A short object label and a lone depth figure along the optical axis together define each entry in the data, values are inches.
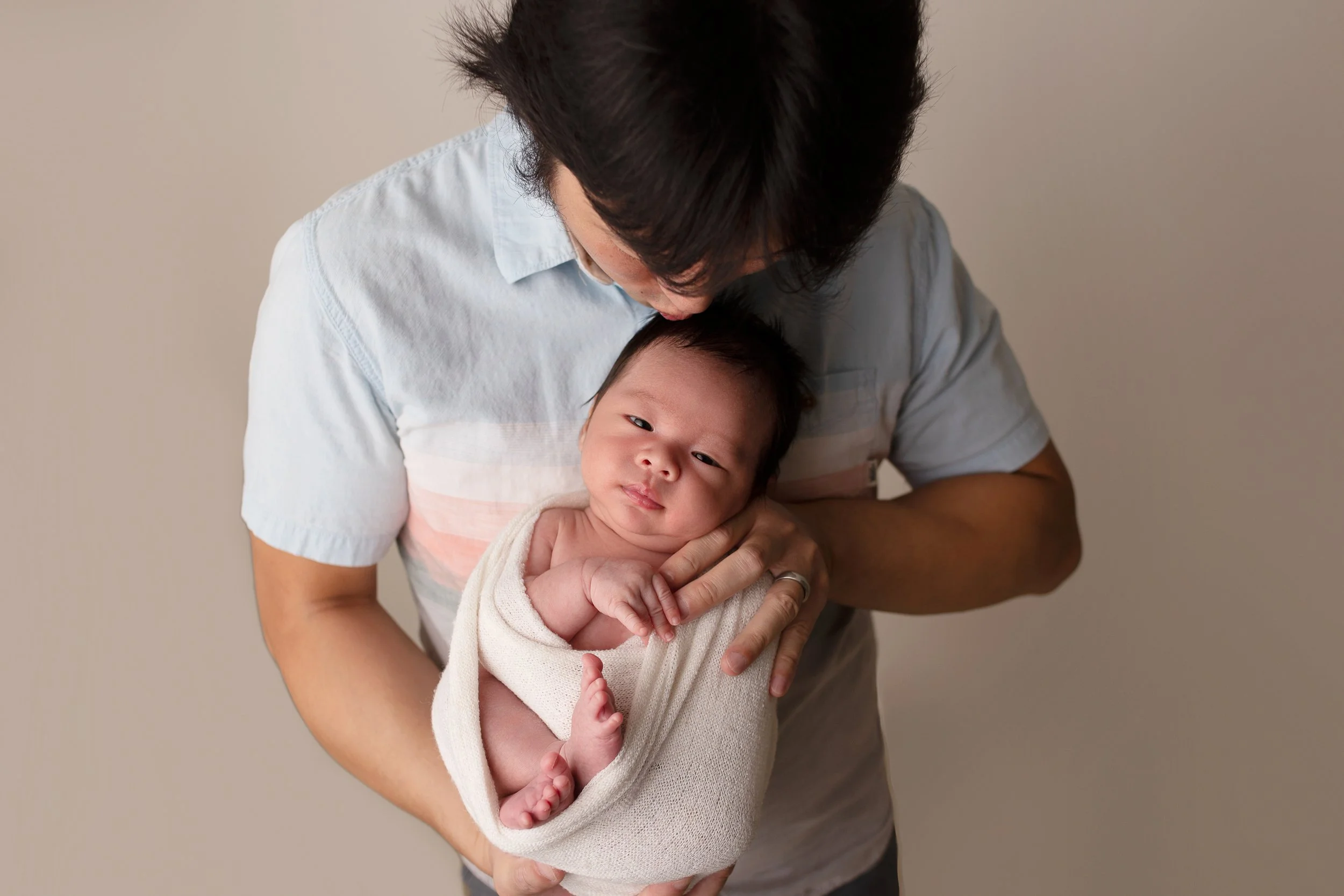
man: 22.9
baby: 33.3
